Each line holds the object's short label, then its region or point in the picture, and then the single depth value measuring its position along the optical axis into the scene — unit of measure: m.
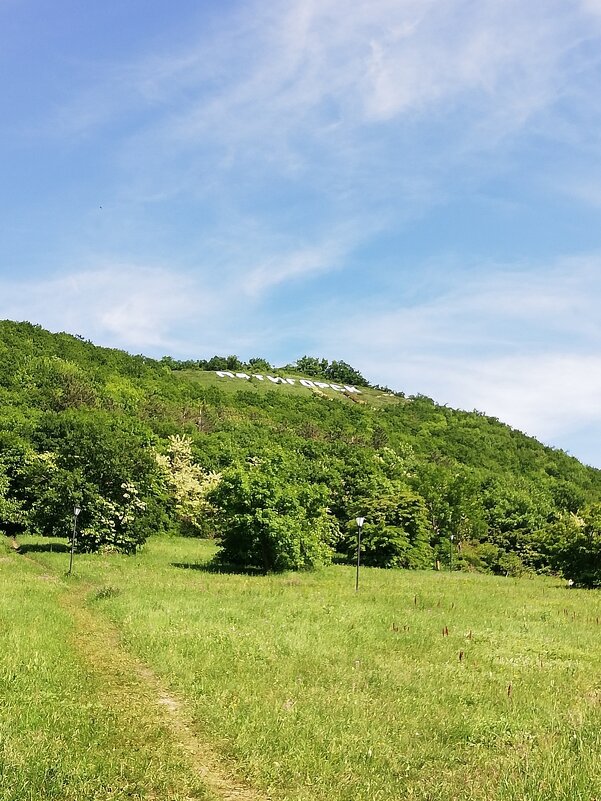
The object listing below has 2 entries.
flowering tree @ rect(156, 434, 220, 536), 70.25
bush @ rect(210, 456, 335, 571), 40.66
